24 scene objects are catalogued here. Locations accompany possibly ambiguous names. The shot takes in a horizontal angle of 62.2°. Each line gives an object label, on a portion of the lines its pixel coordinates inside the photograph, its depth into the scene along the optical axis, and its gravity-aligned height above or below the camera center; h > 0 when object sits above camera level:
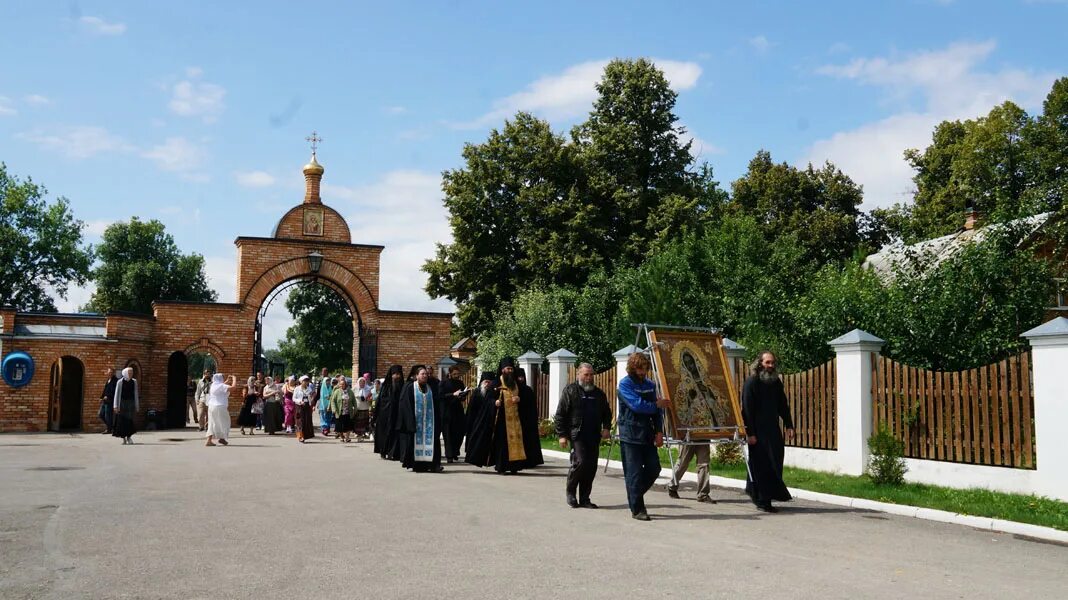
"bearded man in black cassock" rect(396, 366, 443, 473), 14.78 -0.74
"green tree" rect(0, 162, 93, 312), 53.81 +8.11
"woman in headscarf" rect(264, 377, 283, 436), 26.09 -0.76
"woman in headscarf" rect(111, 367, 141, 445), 20.58 -0.62
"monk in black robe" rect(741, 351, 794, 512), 10.15 -0.49
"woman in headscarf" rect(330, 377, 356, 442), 23.64 -0.66
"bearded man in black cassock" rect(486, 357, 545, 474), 14.70 -0.69
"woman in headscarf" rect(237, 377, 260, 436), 25.91 -0.79
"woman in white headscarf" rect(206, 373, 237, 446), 20.50 -0.71
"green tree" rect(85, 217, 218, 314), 61.78 +7.81
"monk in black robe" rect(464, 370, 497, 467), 15.06 -0.85
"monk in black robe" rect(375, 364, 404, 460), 15.96 -0.60
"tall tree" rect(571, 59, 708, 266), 32.62 +8.52
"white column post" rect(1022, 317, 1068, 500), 10.42 -0.20
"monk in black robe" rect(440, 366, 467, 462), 16.03 -0.59
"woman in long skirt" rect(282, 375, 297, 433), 26.01 -0.66
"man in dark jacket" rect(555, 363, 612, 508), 10.35 -0.49
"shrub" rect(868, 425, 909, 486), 11.82 -0.91
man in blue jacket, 9.58 -0.50
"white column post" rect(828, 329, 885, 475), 13.08 -0.15
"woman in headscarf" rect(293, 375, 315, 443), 22.81 -0.71
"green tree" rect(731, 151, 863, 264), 42.19 +9.09
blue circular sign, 25.09 +0.26
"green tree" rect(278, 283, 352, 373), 63.44 +4.13
